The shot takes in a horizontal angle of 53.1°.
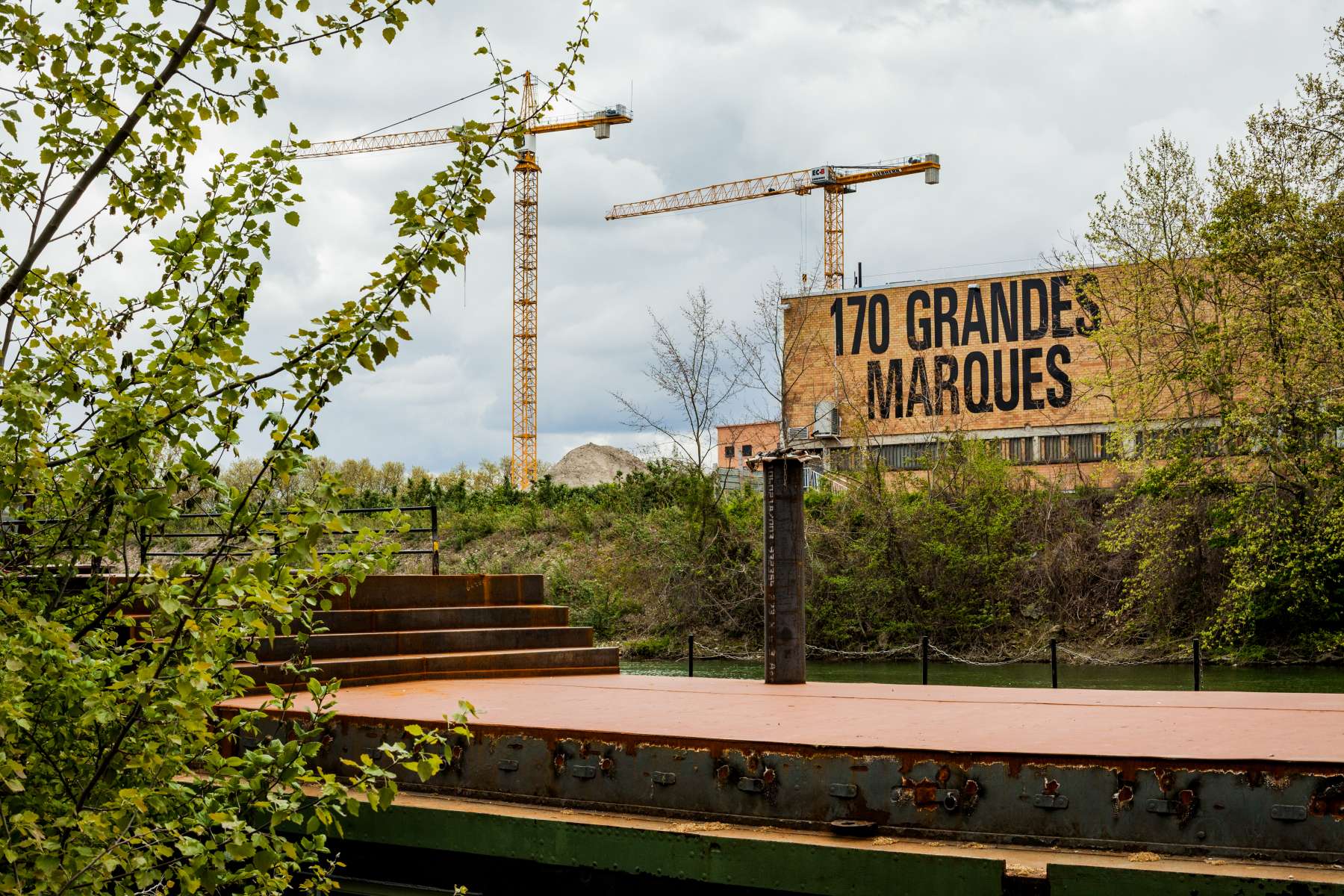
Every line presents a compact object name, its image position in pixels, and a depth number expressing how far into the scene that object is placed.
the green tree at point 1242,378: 23.97
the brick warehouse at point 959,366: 46.28
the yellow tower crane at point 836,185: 81.50
